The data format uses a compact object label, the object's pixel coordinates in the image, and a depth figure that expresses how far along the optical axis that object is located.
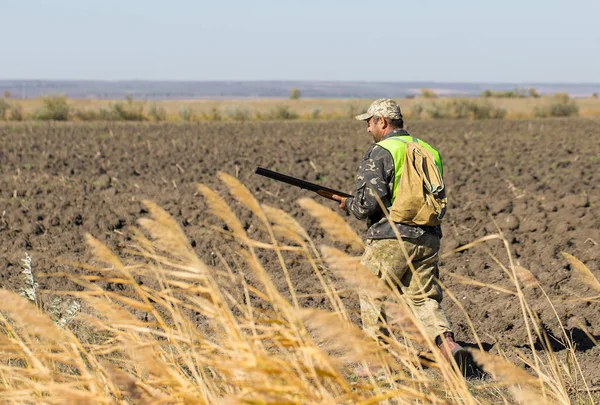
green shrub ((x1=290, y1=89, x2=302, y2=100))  108.24
